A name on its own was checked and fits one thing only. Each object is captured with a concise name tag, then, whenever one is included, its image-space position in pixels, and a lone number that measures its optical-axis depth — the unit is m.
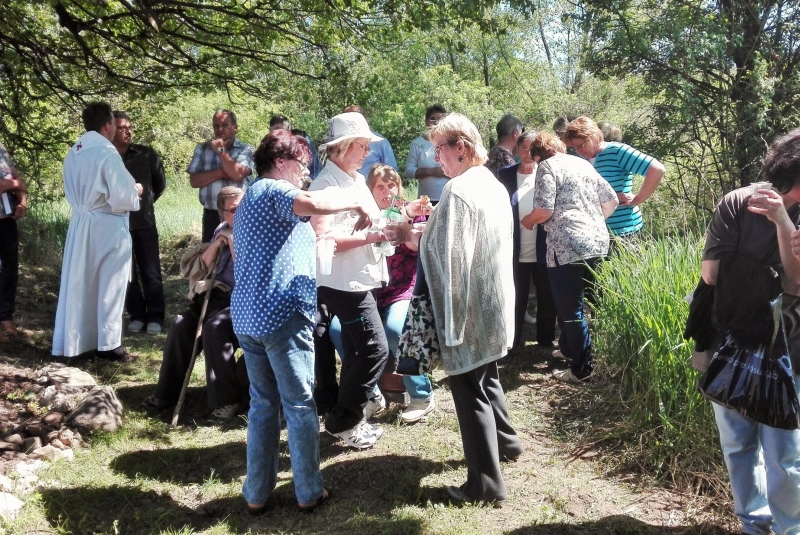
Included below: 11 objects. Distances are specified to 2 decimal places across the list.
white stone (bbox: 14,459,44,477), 4.45
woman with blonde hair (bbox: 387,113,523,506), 3.66
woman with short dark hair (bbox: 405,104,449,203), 7.45
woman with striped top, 5.78
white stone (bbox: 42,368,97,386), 5.57
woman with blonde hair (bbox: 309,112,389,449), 4.41
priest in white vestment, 6.27
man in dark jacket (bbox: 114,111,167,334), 7.50
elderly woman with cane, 5.28
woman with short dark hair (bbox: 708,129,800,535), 2.85
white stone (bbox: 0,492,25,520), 3.85
